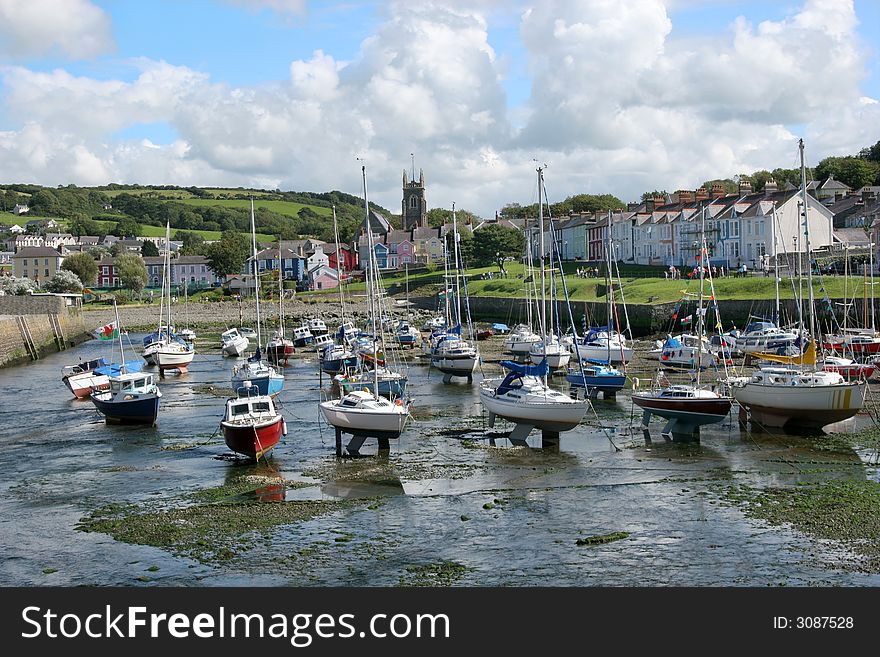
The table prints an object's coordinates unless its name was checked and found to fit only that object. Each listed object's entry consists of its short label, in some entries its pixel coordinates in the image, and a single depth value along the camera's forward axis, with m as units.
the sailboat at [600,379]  42.69
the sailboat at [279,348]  64.03
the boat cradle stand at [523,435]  33.28
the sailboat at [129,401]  39.06
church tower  187.00
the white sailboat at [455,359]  52.19
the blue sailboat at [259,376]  45.69
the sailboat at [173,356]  59.66
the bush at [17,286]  117.56
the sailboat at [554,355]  51.41
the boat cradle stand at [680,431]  33.50
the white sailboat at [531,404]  32.44
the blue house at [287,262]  159.00
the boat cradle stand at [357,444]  32.09
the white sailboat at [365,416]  31.30
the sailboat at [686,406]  33.03
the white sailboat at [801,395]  32.78
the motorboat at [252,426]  30.77
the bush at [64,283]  135.12
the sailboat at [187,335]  79.94
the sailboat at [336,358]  54.66
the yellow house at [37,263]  160.25
